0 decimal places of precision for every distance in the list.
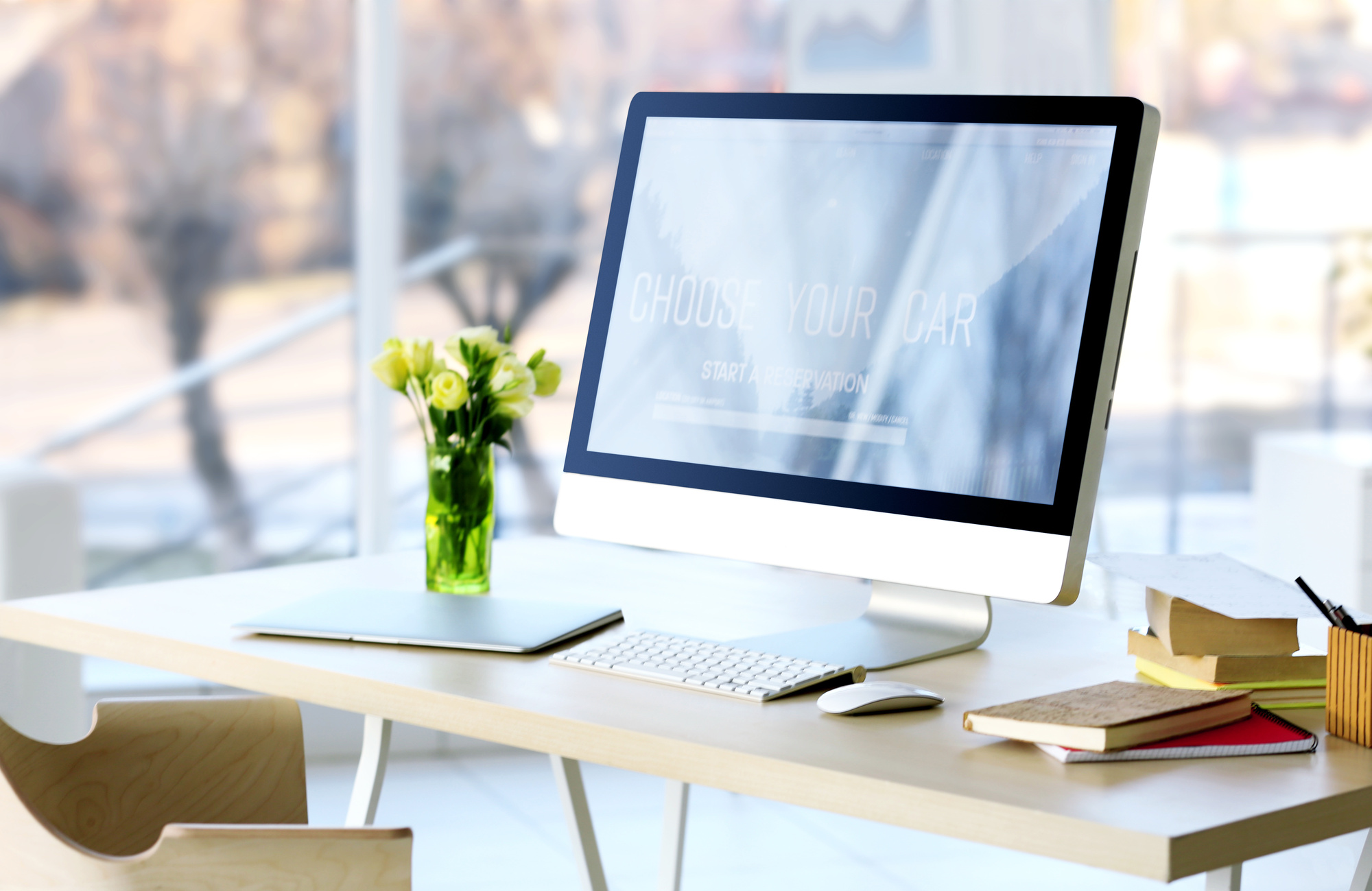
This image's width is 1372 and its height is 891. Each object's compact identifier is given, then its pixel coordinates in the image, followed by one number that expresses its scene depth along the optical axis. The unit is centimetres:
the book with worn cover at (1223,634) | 303
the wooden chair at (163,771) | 321
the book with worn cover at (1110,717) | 286
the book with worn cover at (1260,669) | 302
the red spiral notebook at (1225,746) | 287
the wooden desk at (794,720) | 276
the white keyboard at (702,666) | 302
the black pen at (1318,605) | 296
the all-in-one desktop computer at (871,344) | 309
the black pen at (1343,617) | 294
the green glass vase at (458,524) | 345
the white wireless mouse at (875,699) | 296
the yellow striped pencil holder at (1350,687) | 291
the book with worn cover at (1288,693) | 302
